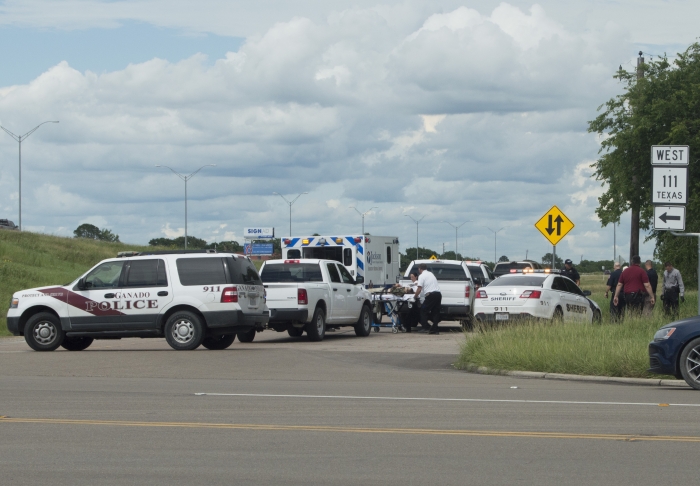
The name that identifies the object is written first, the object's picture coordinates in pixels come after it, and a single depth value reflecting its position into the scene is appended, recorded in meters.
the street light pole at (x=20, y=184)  59.58
